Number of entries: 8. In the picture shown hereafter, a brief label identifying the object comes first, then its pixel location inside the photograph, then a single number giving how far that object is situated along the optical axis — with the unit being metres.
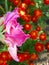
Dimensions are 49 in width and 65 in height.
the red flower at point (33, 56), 1.41
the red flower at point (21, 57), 1.29
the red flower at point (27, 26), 1.40
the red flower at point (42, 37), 1.44
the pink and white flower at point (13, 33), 0.73
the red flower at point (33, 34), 1.37
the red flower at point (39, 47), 1.40
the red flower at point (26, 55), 1.34
